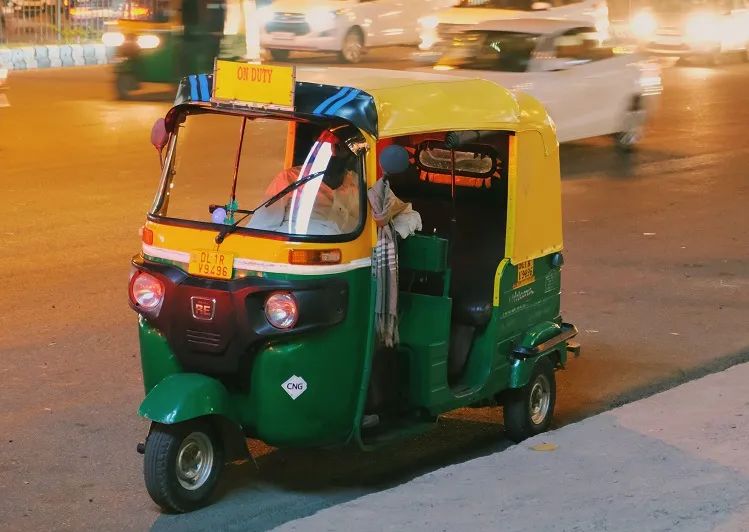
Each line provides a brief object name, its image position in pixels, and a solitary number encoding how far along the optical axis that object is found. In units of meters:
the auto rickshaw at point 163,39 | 19.70
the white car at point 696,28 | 26.71
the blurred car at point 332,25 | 24.98
